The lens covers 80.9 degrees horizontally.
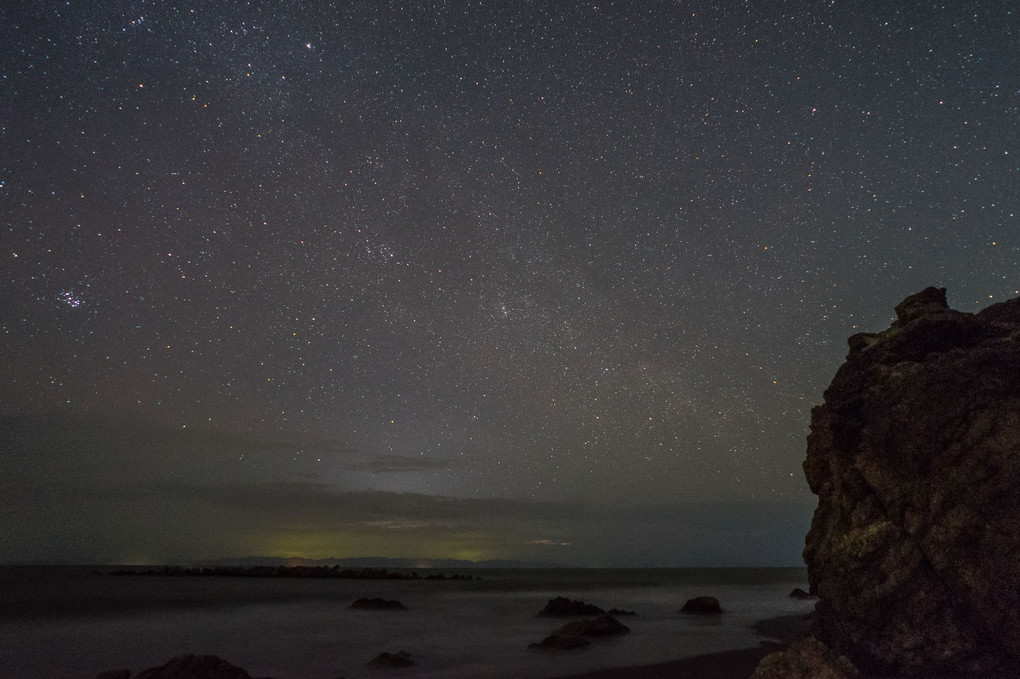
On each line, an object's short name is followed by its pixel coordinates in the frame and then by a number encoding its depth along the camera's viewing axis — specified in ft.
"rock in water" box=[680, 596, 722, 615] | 143.64
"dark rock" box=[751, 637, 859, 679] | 40.30
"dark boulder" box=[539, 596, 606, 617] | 137.59
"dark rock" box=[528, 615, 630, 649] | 84.02
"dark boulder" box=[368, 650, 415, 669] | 76.07
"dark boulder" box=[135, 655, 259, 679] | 54.24
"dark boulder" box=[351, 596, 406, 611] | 171.99
